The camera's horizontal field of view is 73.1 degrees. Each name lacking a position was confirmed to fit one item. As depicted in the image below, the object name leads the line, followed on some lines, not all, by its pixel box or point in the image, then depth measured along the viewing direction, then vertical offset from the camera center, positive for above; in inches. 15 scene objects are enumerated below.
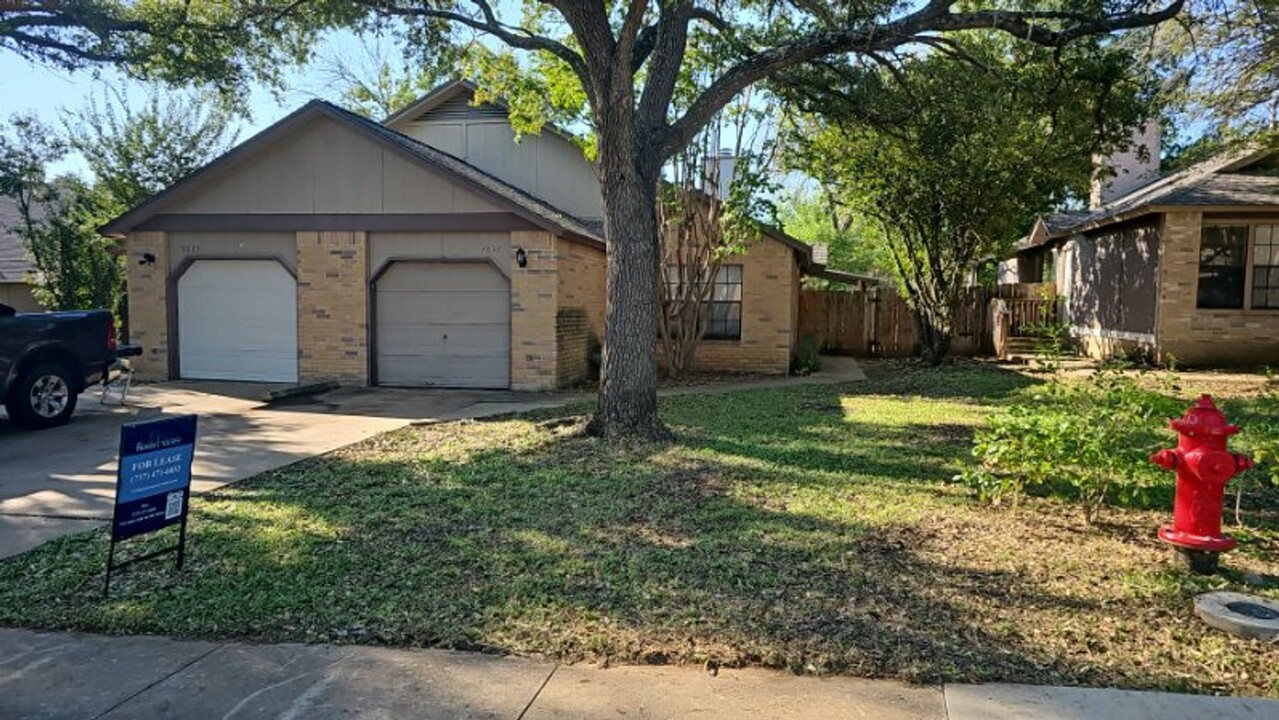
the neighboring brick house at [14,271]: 920.3 +30.7
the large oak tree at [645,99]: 355.3 +90.5
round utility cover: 158.7 -55.3
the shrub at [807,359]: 716.7 -37.1
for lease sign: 191.5 -39.9
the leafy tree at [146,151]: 868.0 +155.6
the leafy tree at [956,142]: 452.8 +114.8
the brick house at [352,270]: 565.3 +25.4
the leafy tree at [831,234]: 1627.7 +167.3
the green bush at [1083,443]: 226.1 -33.3
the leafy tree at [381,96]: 1333.8 +333.6
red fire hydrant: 183.6 -32.1
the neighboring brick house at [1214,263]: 639.8 +45.6
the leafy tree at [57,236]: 761.0 +59.3
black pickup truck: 402.0 -29.1
